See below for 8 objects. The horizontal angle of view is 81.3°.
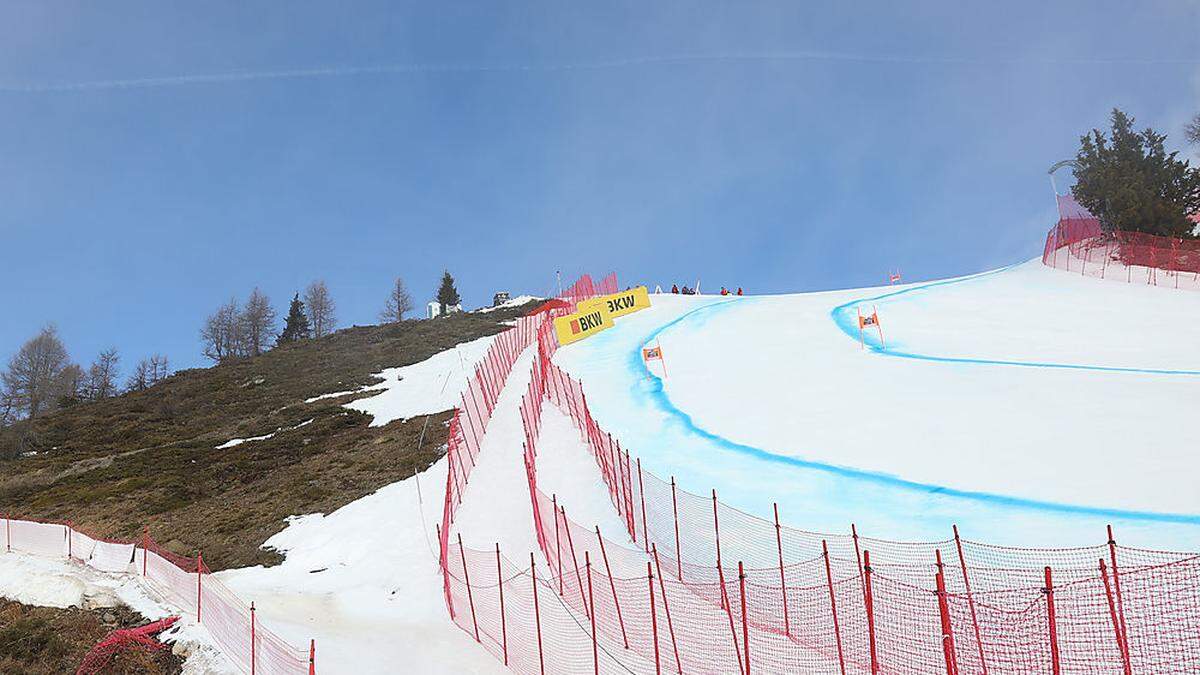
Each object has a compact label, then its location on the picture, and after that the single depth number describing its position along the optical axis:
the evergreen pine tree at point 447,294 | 89.00
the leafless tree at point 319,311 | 88.12
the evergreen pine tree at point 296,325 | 84.69
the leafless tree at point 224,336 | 76.62
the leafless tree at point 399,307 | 91.50
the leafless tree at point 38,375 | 54.47
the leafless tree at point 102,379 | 65.65
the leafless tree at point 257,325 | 77.00
